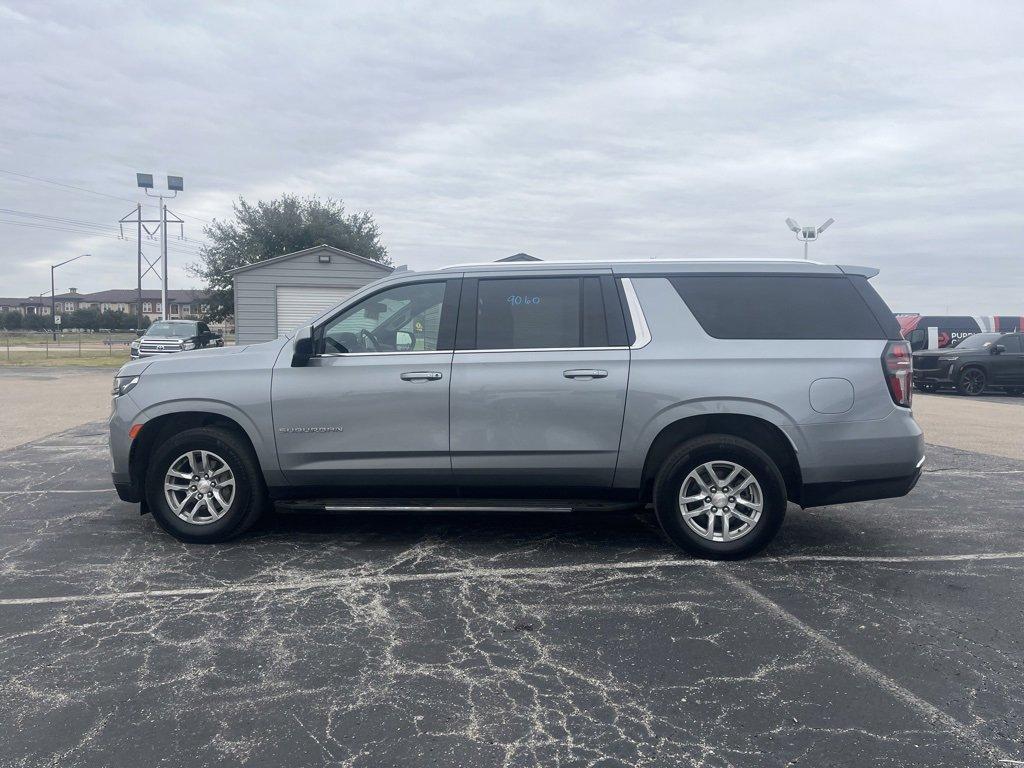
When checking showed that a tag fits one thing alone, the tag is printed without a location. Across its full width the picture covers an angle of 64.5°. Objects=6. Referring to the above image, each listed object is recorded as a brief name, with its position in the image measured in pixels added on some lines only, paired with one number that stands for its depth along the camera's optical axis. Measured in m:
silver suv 5.05
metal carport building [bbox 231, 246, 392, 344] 20.91
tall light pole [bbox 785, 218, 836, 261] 26.45
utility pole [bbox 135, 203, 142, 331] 55.22
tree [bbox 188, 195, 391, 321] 38.47
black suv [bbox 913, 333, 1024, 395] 18.91
